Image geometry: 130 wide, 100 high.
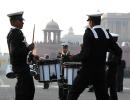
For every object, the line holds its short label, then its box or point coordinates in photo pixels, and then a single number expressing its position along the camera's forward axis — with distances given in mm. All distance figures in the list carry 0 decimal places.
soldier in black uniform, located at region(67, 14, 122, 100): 7853
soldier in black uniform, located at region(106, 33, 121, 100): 10639
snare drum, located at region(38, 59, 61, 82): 10105
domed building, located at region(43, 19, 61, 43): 109645
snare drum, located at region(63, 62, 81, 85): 9443
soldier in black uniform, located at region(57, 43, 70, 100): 10604
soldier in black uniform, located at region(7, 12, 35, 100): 7861
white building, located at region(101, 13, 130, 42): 139348
